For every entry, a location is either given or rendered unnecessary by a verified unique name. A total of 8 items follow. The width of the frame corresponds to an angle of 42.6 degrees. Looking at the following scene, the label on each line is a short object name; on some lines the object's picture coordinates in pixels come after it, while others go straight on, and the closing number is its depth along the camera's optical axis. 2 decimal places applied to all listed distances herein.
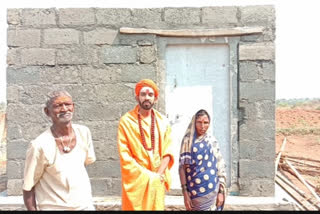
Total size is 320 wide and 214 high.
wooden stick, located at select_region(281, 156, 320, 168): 9.57
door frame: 6.03
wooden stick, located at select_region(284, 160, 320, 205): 6.93
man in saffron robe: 4.18
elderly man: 3.06
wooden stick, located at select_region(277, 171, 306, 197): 7.03
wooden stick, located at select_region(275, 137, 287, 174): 8.14
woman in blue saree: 4.28
